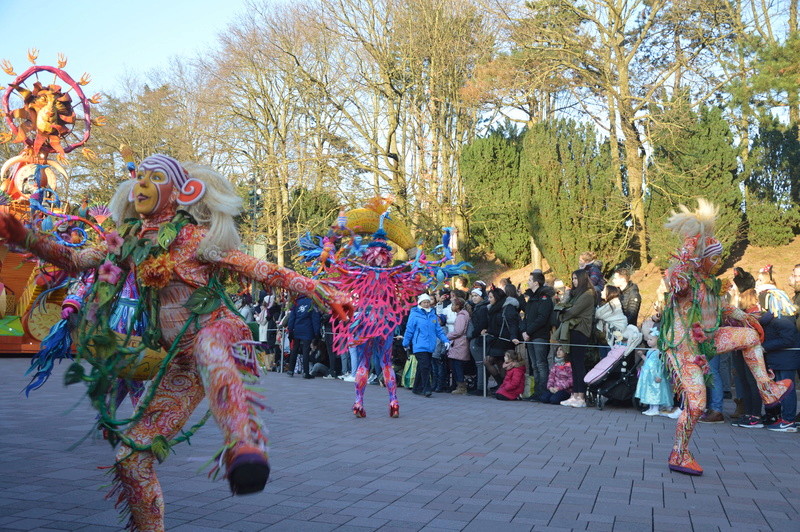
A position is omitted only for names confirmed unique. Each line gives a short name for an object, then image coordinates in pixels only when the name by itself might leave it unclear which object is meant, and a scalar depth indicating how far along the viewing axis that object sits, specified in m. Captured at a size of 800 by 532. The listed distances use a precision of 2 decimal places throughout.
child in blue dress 10.86
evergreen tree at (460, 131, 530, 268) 31.83
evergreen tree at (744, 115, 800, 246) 23.61
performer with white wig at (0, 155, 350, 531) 3.74
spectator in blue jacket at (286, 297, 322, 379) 16.06
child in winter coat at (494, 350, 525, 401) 12.98
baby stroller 11.36
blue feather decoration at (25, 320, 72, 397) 5.96
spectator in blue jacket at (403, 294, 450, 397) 13.05
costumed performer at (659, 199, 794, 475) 6.62
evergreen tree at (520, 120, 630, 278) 25.72
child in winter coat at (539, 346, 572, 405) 12.17
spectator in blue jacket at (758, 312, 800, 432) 9.81
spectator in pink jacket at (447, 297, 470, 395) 13.75
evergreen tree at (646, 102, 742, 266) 23.39
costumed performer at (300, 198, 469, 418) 10.07
